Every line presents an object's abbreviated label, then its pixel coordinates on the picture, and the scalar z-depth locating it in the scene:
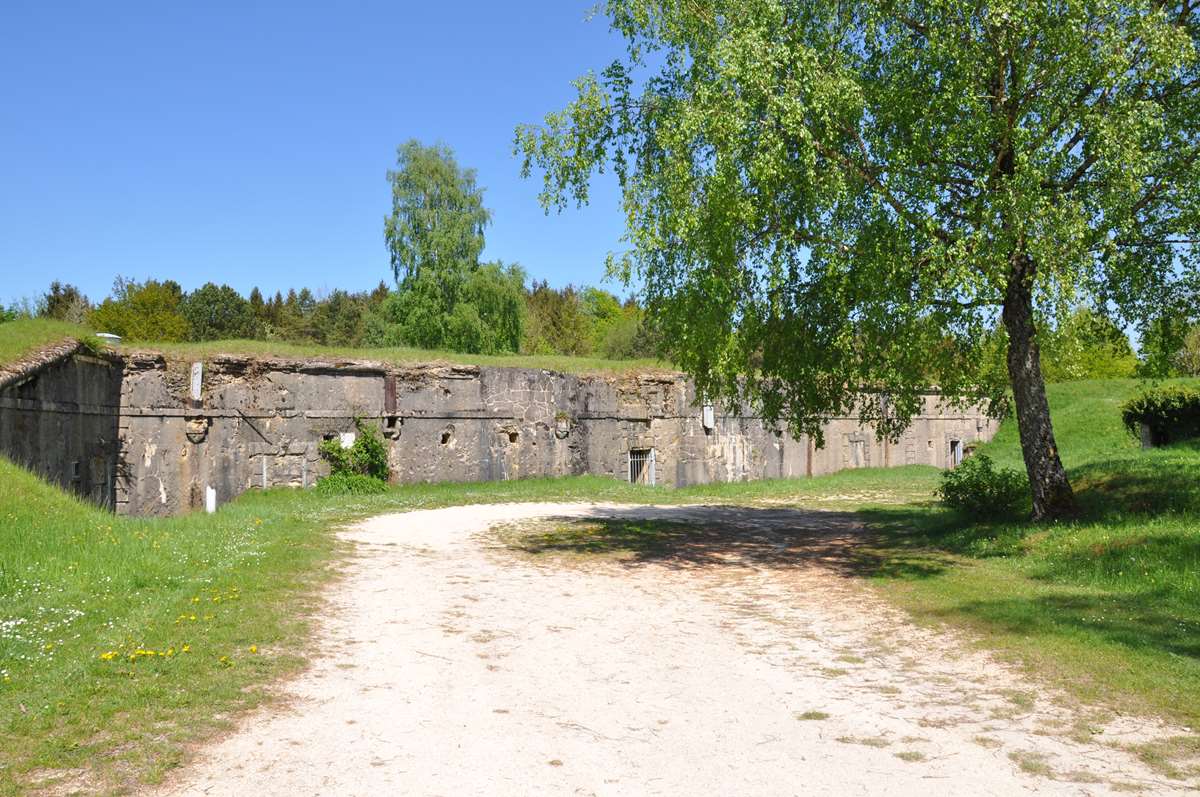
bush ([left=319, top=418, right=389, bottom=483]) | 23.12
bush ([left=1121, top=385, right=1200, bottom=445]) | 24.44
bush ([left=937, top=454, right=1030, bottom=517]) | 15.33
